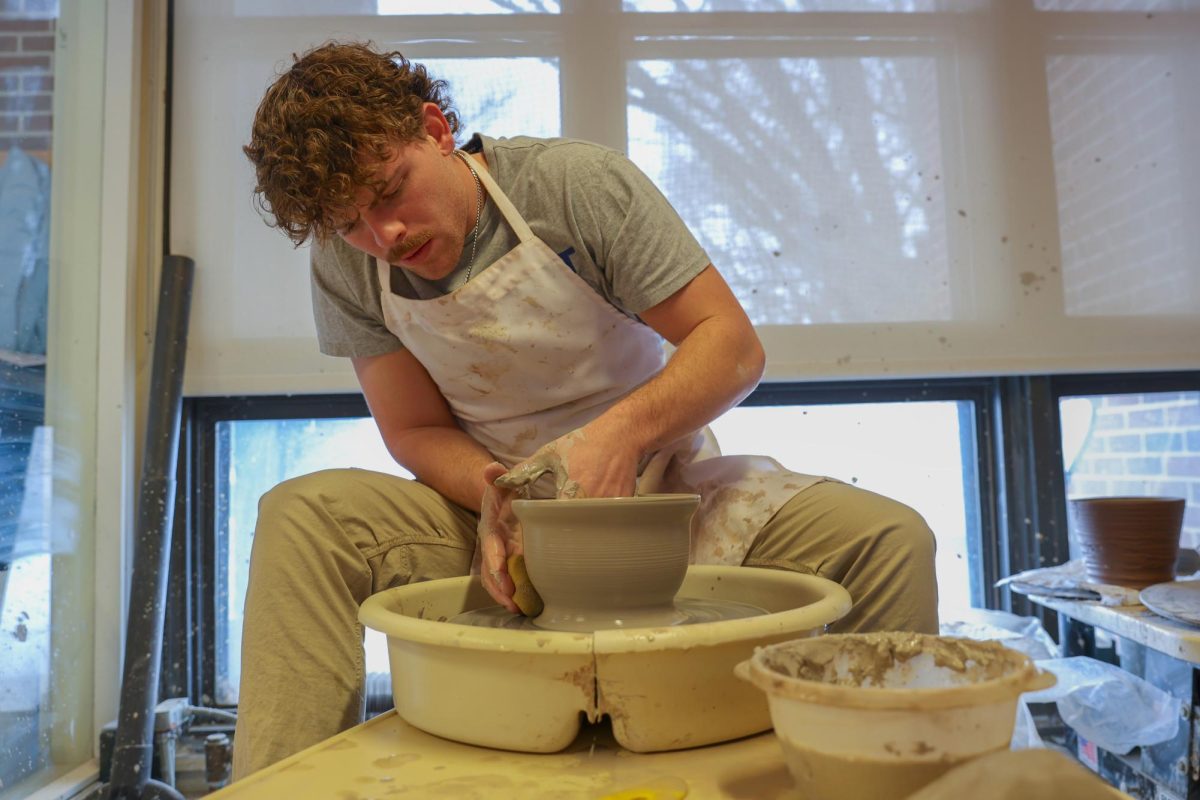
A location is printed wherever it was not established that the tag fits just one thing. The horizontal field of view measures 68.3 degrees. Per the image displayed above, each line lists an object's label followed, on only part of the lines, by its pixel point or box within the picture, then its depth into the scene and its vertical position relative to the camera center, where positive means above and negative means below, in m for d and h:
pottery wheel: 0.94 -0.18
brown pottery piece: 1.59 -0.17
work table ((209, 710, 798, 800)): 0.74 -0.28
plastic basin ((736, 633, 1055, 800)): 0.57 -0.18
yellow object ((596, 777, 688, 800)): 0.70 -0.27
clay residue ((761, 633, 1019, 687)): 0.70 -0.17
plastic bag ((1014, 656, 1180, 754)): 1.50 -0.47
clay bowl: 0.89 -0.10
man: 1.06 +0.13
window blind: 2.13 +0.72
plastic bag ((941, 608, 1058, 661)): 1.94 -0.41
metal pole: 1.79 -0.17
